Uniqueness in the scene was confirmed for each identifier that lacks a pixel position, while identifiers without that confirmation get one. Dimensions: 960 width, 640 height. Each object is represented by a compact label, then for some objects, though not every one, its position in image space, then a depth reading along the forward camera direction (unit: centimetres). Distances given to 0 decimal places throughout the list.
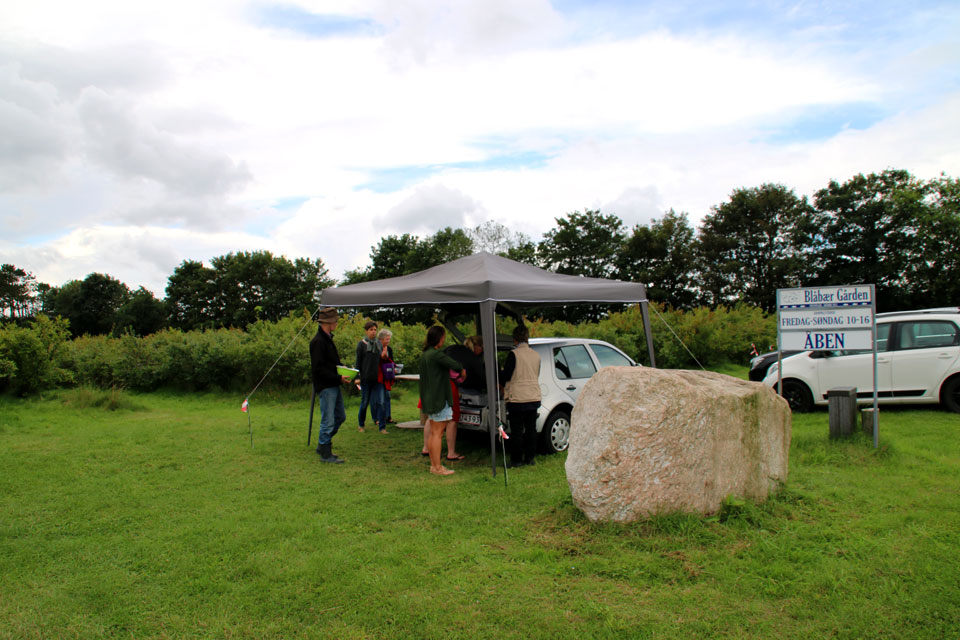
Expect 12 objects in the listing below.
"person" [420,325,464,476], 722
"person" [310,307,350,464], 782
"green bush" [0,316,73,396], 1245
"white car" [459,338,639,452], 786
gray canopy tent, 701
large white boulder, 468
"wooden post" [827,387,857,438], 751
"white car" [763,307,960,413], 932
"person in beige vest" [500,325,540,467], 725
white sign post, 736
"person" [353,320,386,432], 993
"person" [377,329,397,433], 1006
